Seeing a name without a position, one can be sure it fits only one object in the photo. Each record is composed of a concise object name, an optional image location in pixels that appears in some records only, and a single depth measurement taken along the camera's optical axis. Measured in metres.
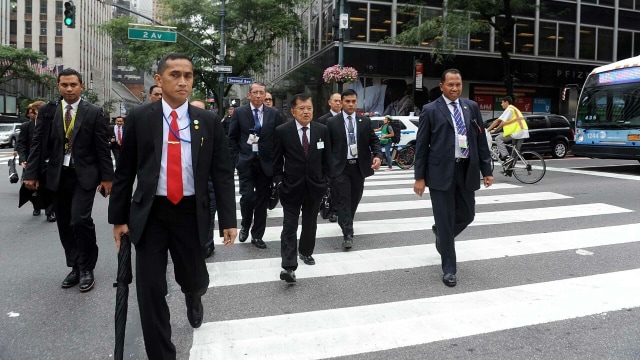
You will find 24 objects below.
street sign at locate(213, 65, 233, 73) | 21.55
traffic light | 18.64
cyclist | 11.49
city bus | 12.63
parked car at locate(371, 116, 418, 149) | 17.01
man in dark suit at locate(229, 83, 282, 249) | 6.38
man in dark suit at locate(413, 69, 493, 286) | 4.96
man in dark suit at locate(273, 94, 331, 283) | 5.06
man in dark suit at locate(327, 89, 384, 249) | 6.45
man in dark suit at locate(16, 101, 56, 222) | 7.94
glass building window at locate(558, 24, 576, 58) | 29.69
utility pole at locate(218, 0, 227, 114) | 23.25
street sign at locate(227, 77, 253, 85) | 23.34
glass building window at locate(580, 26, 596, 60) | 30.05
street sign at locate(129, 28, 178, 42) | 18.34
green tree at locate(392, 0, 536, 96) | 21.75
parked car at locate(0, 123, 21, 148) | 34.00
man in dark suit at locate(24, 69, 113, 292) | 4.83
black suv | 18.52
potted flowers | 18.06
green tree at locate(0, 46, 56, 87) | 55.56
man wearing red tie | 3.03
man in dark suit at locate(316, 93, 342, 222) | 7.36
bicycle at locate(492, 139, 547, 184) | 11.48
